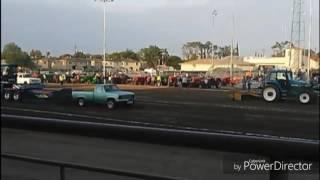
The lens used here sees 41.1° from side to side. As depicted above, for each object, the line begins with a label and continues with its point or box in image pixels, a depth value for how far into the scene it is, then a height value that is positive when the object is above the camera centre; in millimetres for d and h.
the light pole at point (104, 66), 34715 +711
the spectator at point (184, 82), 38522 -700
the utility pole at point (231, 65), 45496 +1121
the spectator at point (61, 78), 33070 -363
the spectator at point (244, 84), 29317 -658
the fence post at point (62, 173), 2124 -498
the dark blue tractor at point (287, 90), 24857 -906
